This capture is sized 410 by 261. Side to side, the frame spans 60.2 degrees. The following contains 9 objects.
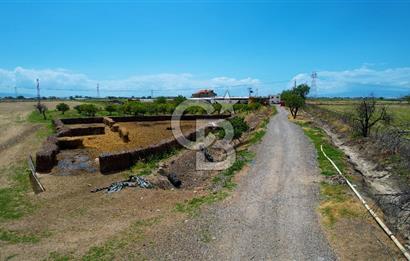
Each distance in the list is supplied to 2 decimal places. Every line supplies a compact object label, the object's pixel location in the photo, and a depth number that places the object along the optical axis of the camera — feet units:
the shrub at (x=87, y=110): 139.23
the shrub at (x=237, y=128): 78.69
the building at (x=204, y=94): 368.52
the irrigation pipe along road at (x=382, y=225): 24.12
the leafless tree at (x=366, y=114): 69.21
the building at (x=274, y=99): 304.30
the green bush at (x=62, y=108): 156.25
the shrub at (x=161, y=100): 172.08
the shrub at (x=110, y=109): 157.48
